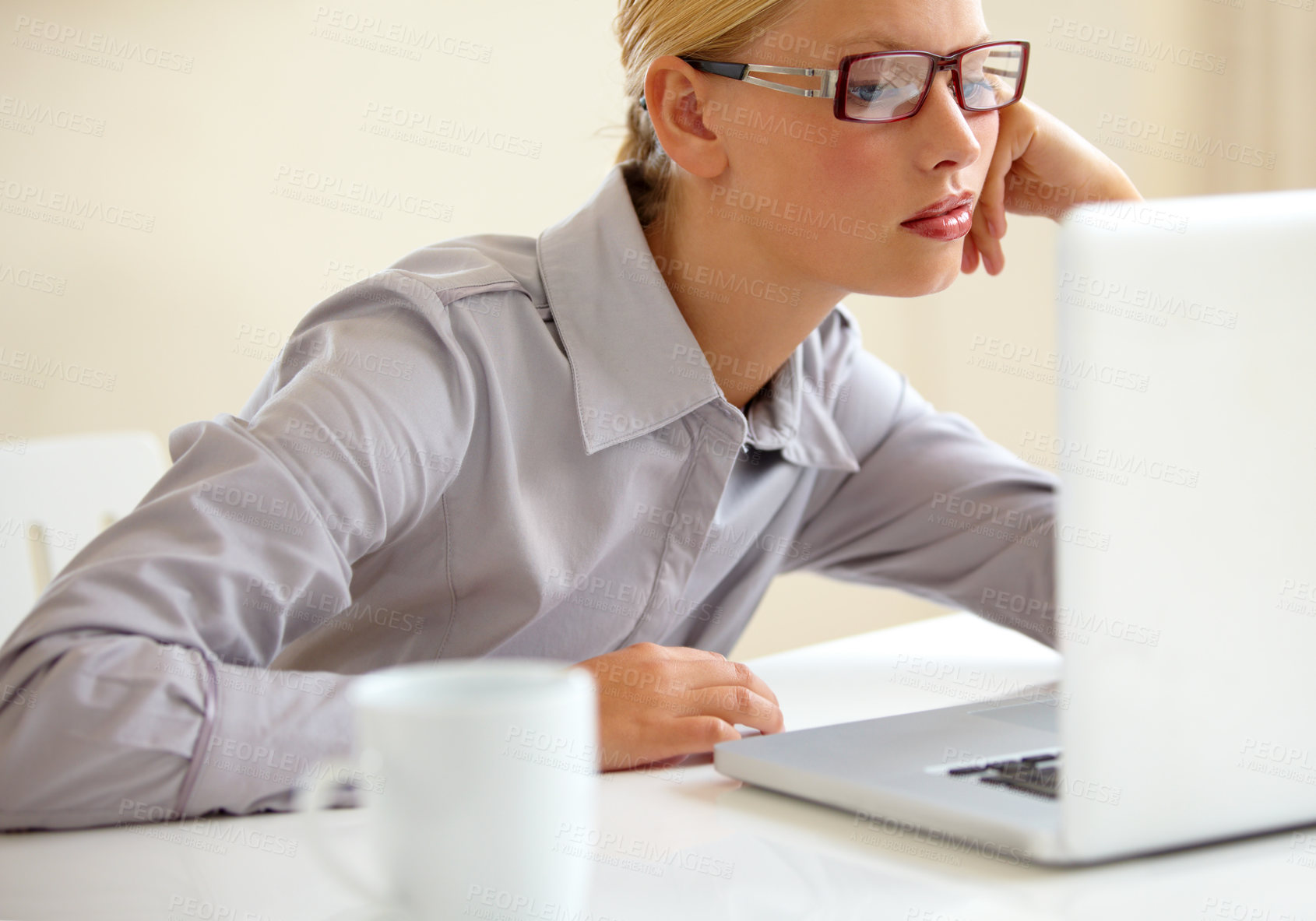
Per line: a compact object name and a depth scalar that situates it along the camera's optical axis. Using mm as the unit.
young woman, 1393
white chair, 1988
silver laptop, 1210
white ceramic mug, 1153
